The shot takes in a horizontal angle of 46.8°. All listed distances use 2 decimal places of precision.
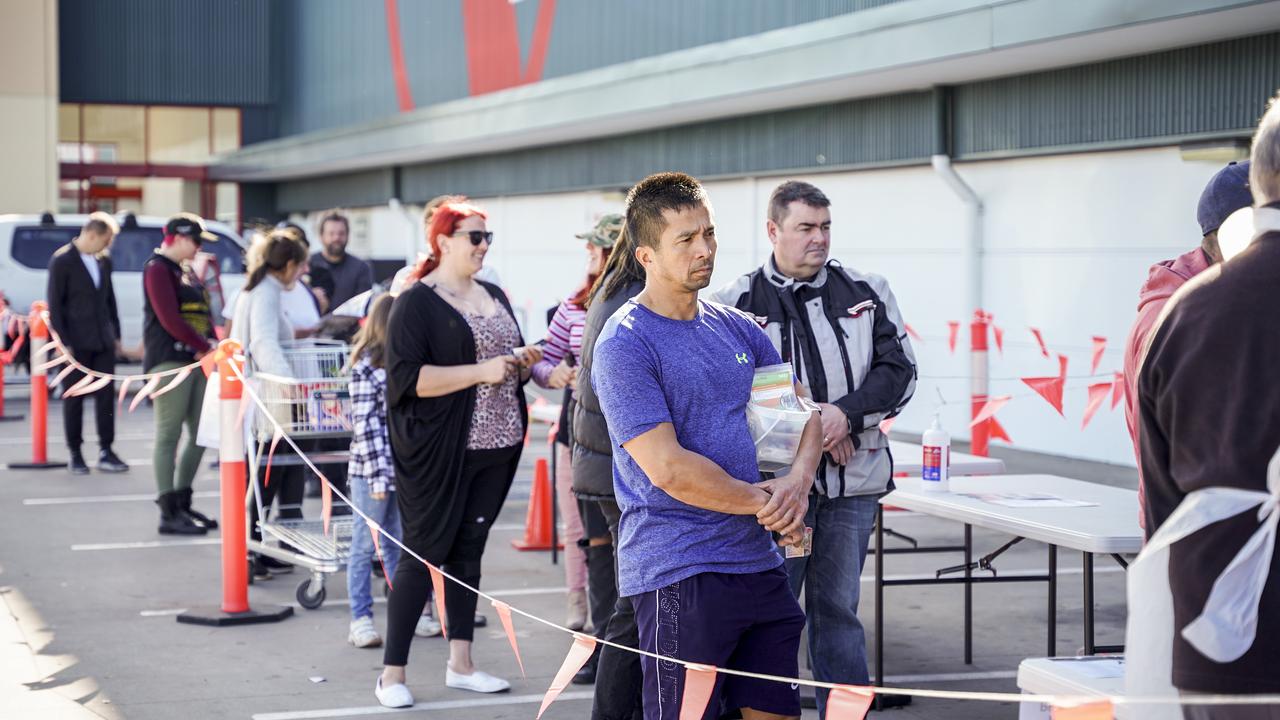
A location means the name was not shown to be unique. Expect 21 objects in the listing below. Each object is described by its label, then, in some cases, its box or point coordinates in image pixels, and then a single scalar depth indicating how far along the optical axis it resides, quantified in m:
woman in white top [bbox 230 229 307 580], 8.74
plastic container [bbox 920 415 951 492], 6.02
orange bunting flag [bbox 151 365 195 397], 9.96
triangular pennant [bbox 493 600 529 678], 4.99
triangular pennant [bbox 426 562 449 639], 5.80
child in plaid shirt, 7.12
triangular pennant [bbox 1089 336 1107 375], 13.12
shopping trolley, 8.00
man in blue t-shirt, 3.68
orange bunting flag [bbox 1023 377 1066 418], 8.38
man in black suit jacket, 12.96
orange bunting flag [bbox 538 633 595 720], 4.50
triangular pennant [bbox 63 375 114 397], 12.08
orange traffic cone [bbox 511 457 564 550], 9.76
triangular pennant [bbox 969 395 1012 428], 8.90
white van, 19.42
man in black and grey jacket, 5.25
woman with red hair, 5.94
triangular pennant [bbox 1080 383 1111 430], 8.77
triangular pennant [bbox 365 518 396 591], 6.59
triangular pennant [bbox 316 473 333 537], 7.51
